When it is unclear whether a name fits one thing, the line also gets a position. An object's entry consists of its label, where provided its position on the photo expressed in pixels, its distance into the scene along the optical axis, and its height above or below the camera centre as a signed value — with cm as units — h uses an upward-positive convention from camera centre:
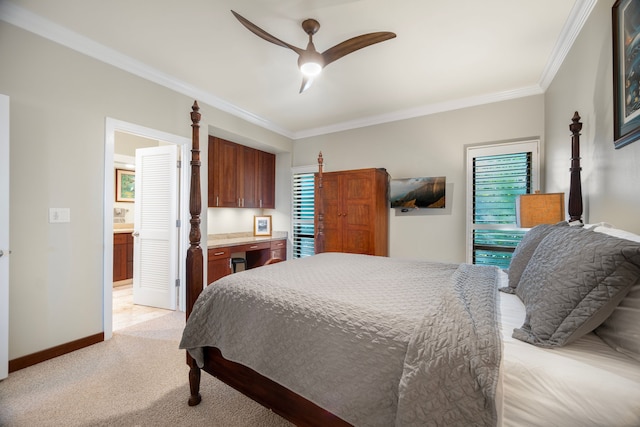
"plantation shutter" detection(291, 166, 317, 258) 487 +4
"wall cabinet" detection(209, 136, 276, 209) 407 +62
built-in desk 372 -58
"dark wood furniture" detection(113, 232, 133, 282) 436 -76
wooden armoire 368 +3
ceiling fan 206 +133
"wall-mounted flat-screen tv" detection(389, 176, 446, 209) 363 +30
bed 79 -47
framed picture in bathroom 488 +48
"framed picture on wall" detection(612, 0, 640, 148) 135 +78
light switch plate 228 -4
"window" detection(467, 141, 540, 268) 325 +28
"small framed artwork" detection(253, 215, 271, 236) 509 -24
